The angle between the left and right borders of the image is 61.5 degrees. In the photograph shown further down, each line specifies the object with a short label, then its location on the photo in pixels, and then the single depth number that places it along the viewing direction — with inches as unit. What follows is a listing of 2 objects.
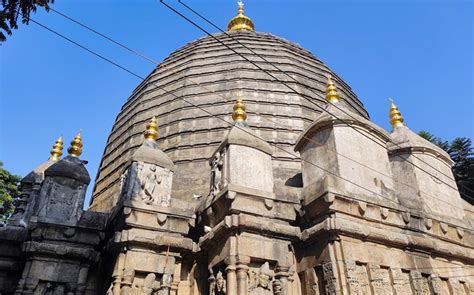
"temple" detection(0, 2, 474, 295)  288.2
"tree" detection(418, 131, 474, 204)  812.0
